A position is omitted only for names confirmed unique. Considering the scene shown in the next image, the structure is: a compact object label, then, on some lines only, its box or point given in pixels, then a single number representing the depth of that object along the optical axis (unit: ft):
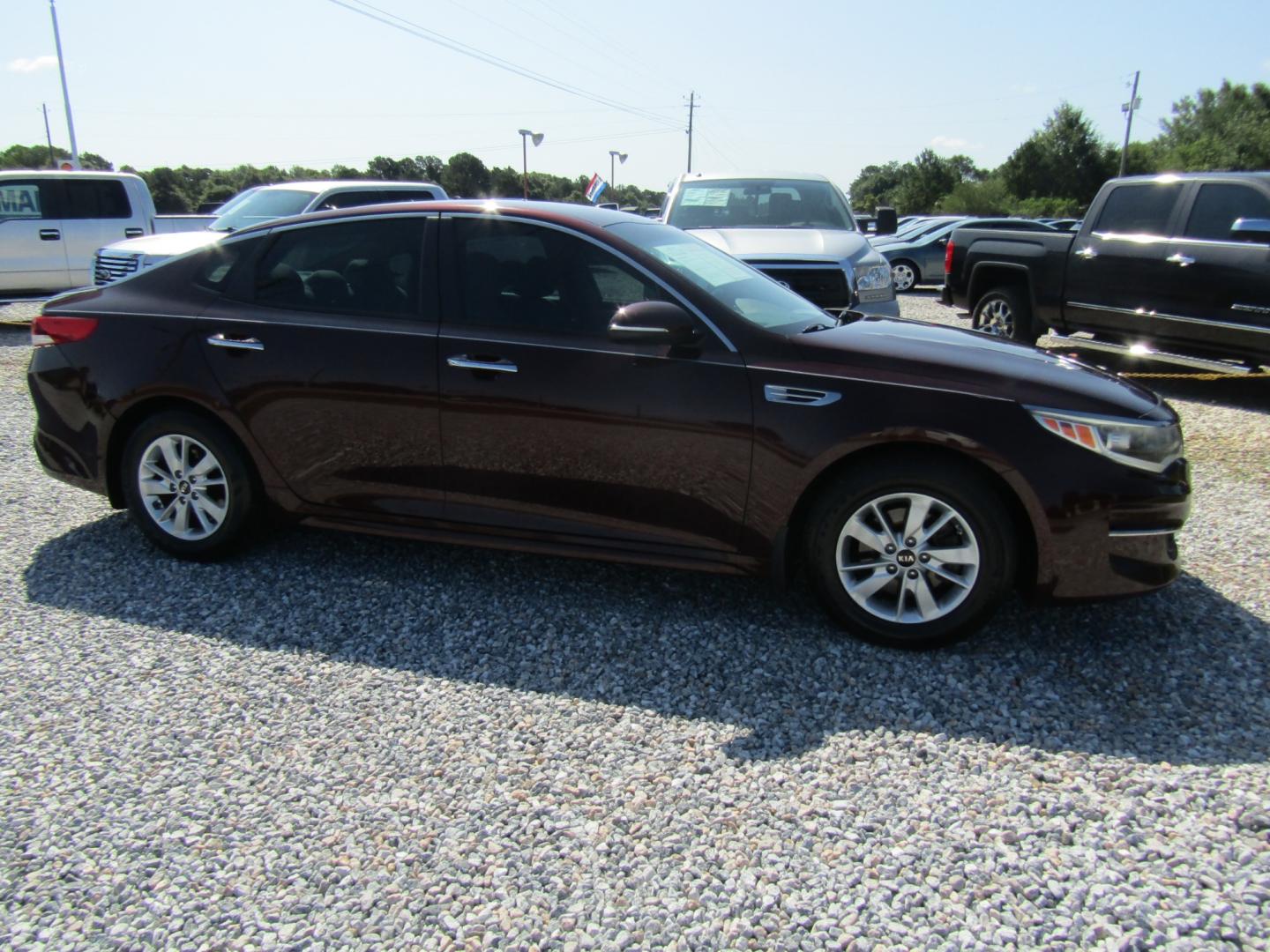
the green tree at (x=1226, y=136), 197.06
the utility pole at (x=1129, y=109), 180.90
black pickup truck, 26.71
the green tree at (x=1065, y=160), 198.59
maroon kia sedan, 11.51
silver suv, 37.42
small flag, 109.09
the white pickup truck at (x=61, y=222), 42.78
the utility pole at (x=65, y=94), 107.30
